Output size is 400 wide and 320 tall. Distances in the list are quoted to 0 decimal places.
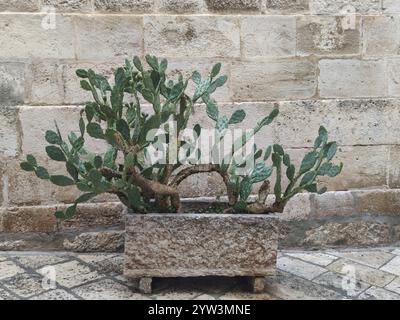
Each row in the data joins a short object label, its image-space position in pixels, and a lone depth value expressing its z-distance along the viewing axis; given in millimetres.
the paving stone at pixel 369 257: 2852
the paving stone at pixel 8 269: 2502
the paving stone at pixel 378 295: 2344
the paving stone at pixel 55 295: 2219
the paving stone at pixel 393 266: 2717
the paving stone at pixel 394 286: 2453
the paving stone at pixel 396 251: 3045
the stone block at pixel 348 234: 3109
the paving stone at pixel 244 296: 2282
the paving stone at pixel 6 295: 2212
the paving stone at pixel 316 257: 2863
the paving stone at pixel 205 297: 2258
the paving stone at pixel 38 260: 2680
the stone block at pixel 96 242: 2910
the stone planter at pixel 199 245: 2256
